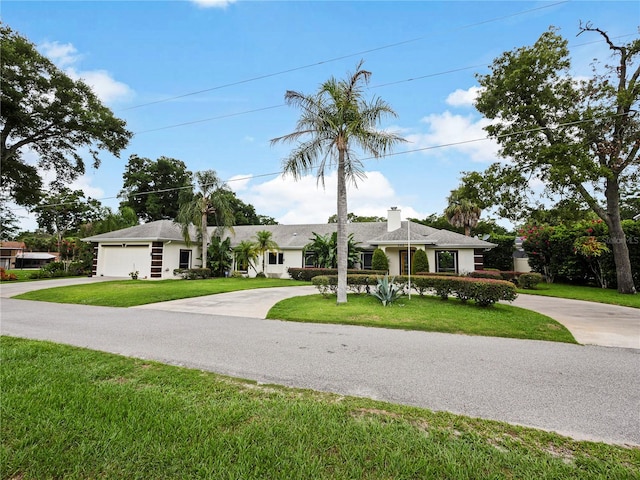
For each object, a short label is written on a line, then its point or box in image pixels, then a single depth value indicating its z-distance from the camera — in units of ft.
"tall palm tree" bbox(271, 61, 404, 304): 35.04
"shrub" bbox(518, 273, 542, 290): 55.31
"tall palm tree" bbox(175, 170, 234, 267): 69.01
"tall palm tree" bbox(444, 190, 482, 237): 87.10
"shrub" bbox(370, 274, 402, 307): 33.91
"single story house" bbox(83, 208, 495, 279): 65.41
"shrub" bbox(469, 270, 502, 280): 56.08
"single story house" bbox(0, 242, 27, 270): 175.42
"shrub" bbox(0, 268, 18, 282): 67.94
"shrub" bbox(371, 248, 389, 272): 64.59
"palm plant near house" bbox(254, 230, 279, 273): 72.54
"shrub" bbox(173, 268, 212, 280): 69.82
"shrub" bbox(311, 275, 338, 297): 39.95
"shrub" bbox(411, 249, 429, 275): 61.72
